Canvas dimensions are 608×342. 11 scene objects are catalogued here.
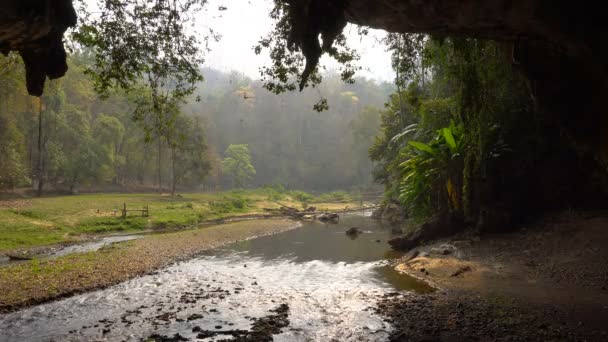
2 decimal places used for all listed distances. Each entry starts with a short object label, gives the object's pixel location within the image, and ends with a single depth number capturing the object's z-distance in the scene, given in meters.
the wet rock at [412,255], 13.26
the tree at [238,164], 63.94
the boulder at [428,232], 14.48
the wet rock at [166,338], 6.82
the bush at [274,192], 48.88
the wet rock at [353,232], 23.09
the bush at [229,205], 36.41
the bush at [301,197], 52.19
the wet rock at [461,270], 10.41
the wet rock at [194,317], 7.99
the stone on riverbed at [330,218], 32.15
